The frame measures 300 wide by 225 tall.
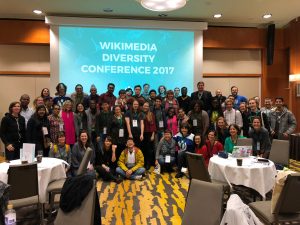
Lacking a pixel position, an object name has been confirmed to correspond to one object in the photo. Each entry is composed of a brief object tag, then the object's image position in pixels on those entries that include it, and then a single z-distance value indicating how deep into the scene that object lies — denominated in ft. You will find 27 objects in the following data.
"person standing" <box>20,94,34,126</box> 20.11
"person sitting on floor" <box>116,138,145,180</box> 19.89
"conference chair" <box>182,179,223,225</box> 8.43
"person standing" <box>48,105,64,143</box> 19.08
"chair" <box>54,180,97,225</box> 8.34
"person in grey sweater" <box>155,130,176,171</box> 21.53
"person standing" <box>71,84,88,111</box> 23.81
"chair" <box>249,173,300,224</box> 9.74
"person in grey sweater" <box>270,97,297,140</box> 22.75
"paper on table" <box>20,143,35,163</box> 13.87
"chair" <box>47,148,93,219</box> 13.16
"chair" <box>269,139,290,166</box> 17.20
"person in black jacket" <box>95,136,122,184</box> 20.11
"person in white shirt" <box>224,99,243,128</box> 22.09
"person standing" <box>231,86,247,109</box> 24.89
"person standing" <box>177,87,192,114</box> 24.91
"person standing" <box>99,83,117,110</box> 23.99
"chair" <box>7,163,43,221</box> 11.15
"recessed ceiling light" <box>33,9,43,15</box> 26.35
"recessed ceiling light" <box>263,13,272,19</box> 28.07
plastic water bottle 7.87
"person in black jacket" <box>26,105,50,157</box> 18.08
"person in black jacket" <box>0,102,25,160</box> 17.89
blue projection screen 27.91
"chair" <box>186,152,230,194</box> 13.07
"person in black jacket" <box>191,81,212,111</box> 24.48
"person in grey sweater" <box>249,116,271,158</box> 18.62
